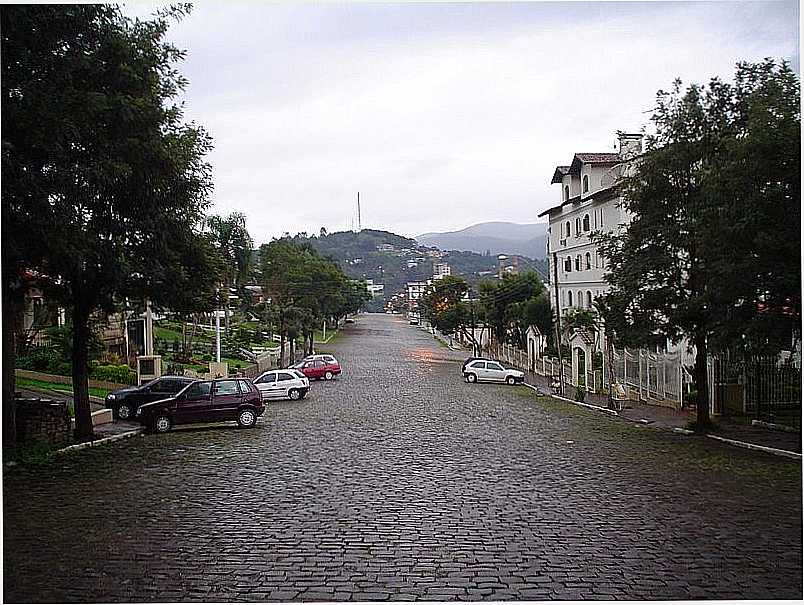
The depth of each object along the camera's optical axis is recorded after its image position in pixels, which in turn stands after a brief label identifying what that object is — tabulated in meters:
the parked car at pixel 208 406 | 12.48
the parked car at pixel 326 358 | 23.91
